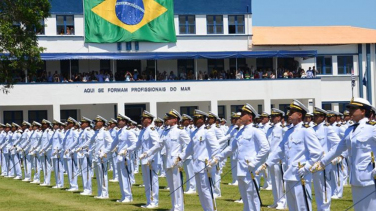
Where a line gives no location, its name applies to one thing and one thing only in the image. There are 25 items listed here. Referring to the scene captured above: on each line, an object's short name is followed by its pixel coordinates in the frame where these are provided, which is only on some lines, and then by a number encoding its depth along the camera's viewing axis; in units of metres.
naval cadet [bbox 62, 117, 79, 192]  26.02
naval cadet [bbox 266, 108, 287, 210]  18.80
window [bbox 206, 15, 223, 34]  60.81
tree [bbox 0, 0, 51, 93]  31.42
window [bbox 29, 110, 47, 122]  57.62
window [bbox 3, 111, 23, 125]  57.33
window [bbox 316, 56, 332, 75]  63.97
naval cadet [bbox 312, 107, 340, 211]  16.38
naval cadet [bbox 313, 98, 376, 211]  11.16
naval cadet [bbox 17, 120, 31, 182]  32.09
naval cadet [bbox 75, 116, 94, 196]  24.52
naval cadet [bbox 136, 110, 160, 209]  19.47
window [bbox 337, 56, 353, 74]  64.25
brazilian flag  58.09
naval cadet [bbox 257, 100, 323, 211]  13.35
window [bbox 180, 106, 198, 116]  59.91
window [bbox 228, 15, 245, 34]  60.97
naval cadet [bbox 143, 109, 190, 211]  18.03
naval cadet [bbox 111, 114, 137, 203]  21.14
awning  56.37
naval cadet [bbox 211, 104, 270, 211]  14.76
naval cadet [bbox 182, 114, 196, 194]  24.62
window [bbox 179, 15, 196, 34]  60.38
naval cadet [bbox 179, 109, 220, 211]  16.28
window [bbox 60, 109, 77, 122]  58.25
